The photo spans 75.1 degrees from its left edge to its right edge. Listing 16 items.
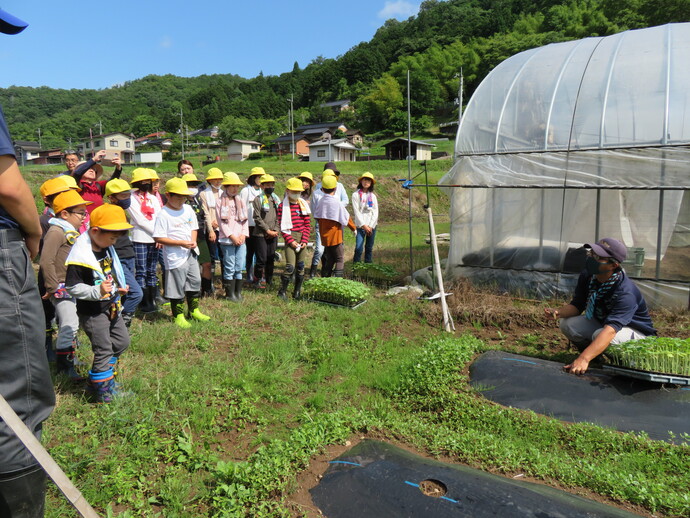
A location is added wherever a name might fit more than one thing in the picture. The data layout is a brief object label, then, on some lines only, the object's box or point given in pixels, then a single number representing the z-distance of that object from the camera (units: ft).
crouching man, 14.39
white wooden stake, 20.58
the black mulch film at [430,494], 8.91
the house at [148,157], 180.45
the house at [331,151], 159.12
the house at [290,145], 193.52
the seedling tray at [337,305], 23.36
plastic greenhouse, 21.83
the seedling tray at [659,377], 13.24
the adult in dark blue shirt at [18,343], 6.08
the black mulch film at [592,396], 12.45
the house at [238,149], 189.78
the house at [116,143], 205.85
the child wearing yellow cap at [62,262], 13.91
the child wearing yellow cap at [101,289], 12.25
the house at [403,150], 143.64
